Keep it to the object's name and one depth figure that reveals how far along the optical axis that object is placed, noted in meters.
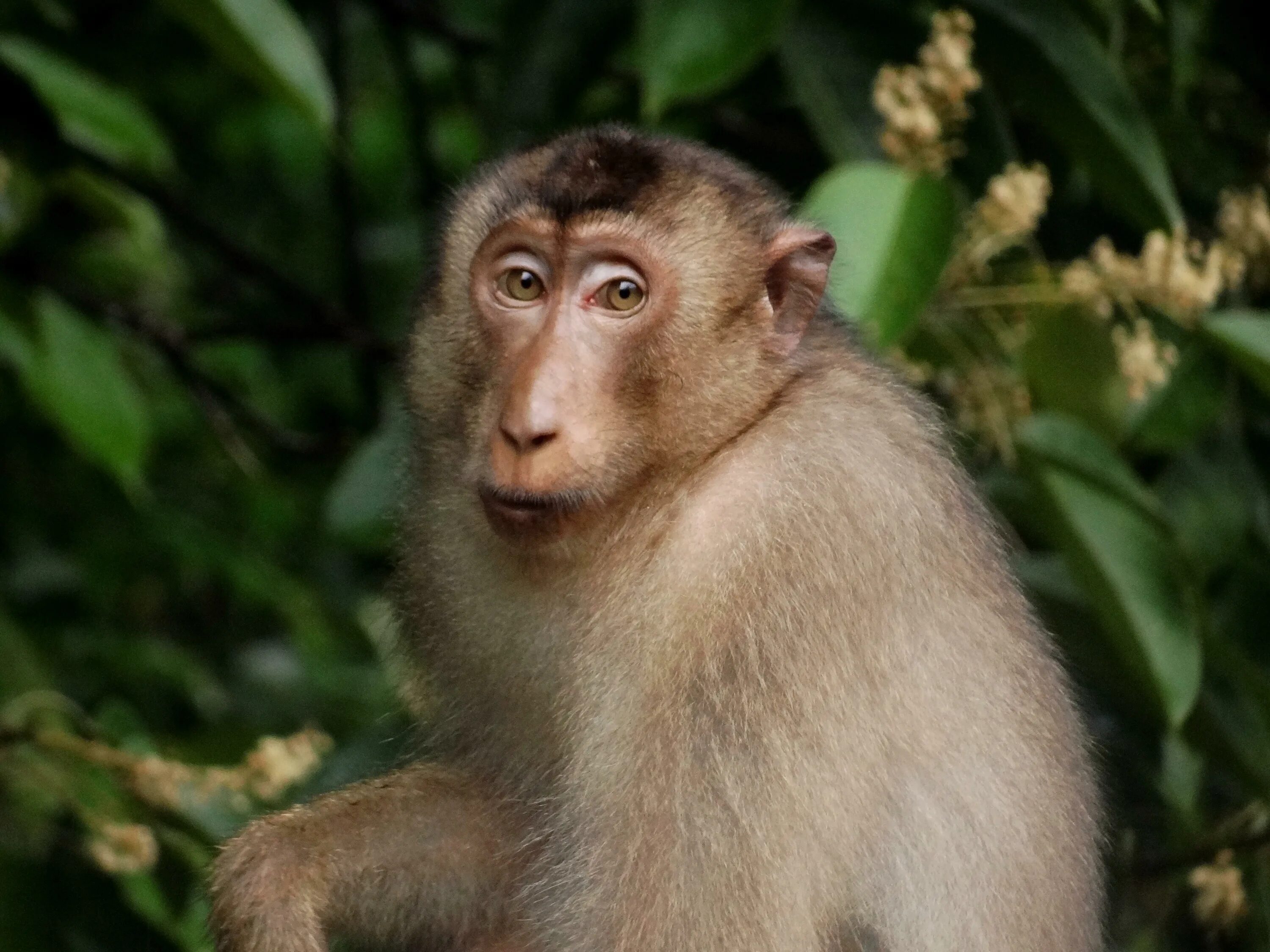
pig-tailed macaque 5.83
